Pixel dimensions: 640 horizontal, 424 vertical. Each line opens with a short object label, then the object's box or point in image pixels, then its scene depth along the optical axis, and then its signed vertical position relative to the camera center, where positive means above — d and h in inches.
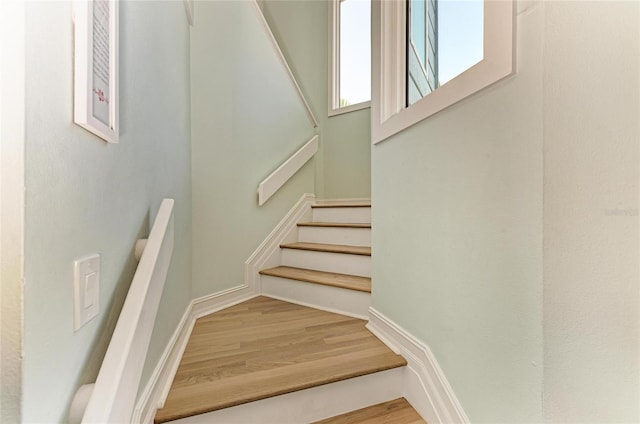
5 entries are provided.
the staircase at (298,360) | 37.0 -24.1
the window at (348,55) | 118.4 +69.4
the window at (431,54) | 29.1 +24.1
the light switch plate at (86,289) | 18.7 -5.6
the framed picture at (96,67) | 18.5 +10.6
